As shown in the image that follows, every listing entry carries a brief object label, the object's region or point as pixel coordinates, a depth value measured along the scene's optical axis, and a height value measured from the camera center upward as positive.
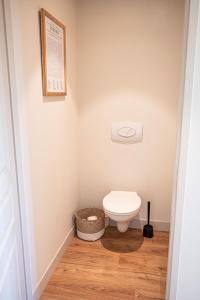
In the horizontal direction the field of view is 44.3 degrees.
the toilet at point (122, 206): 2.21 -1.02
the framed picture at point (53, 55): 1.70 +0.28
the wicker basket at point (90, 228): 2.47 -1.34
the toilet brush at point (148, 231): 2.58 -1.41
